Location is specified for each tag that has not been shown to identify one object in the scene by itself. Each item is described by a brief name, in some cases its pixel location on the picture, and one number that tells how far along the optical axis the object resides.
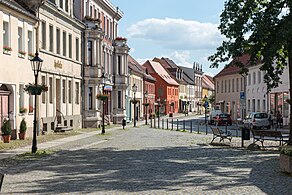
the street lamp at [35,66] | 22.81
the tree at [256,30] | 23.37
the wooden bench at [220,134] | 28.56
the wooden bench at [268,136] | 24.42
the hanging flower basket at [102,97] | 44.69
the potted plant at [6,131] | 27.80
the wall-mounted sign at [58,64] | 41.34
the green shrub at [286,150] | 14.78
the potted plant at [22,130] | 30.56
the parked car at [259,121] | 50.16
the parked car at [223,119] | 62.38
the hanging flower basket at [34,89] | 23.45
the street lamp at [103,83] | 52.35
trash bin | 26.69
